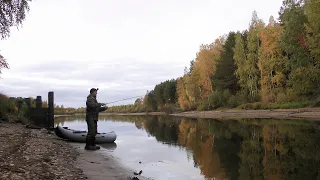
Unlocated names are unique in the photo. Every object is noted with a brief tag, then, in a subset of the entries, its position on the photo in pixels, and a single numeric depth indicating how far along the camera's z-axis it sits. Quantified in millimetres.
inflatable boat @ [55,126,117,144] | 16112
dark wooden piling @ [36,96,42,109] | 24369
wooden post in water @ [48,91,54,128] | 23825
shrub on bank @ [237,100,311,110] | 31568
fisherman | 11852
